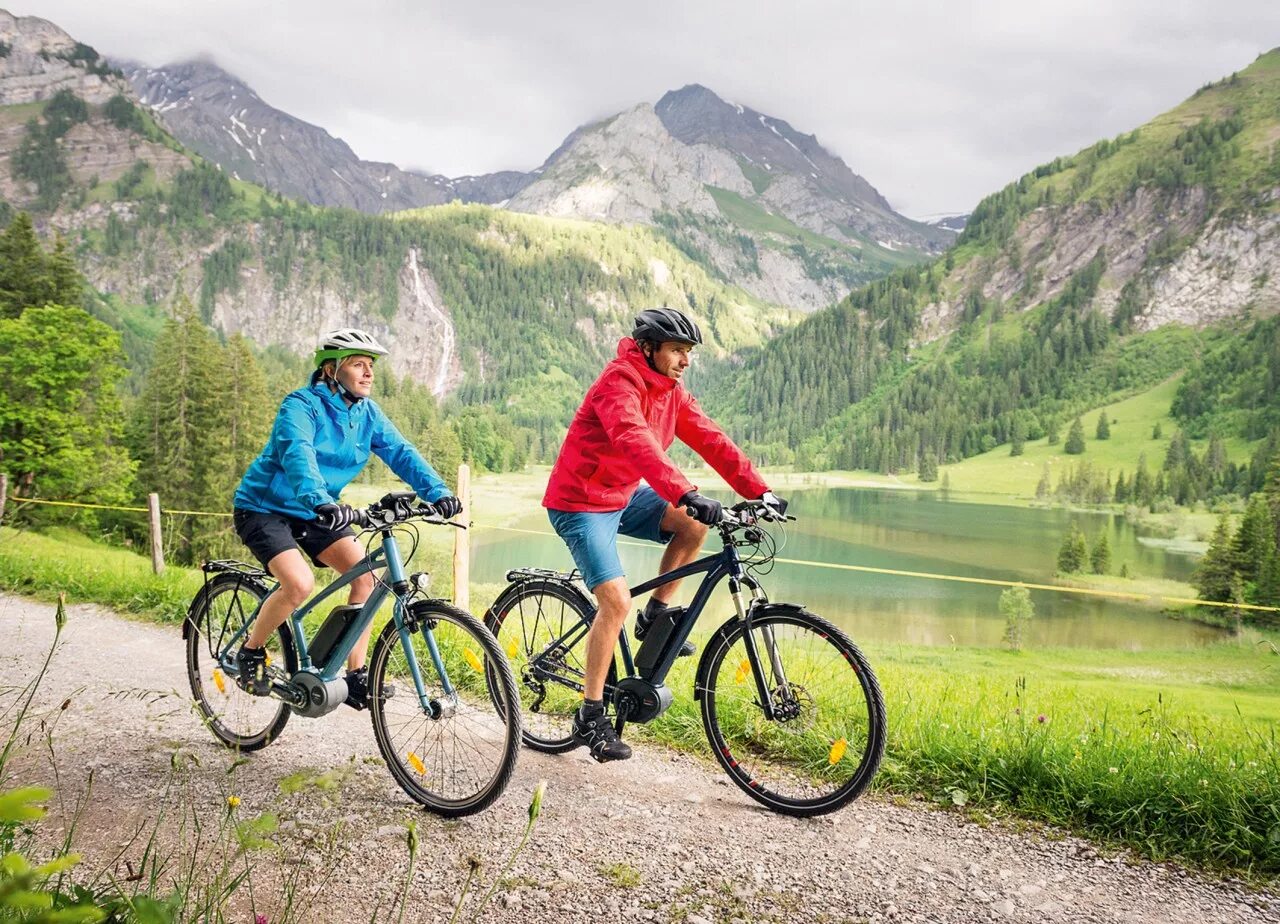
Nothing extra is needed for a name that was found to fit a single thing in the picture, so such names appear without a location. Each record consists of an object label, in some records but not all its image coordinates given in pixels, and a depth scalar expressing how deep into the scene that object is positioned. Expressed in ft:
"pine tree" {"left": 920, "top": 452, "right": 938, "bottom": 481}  628.69
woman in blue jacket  16.51
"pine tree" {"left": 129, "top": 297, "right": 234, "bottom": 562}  133.18
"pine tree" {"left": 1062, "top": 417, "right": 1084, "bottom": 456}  622.74
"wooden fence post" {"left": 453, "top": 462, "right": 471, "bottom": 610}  30.76
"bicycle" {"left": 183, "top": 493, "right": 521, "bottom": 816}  14.75
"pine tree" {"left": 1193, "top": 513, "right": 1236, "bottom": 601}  219.34
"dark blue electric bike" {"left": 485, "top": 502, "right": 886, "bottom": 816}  15.31
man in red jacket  15.72
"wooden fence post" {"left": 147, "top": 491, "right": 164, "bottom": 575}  43.09
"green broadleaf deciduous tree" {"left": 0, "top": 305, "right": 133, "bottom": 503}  104.99
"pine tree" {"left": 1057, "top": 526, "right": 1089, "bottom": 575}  285.64
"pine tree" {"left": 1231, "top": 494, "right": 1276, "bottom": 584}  213.87
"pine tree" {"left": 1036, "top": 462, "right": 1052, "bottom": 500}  524.93
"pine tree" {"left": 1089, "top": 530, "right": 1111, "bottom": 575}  285.64
